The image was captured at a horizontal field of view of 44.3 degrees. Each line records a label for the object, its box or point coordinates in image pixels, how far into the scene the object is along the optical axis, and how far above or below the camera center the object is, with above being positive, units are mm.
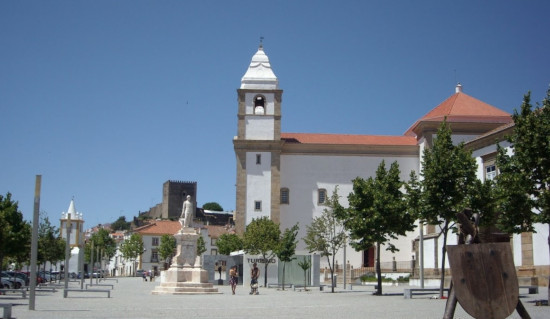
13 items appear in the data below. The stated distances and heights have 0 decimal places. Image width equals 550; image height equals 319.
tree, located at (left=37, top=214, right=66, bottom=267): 54769 +128
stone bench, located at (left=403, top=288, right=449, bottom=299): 25391 -1607
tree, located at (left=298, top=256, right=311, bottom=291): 40669 -965
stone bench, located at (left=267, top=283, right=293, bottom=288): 46028 -2648
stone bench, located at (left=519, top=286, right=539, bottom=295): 26348 -1519
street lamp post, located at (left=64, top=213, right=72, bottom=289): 25788 -266
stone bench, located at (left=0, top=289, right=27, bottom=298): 31362 -2195
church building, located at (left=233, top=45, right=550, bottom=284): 61250 +8268
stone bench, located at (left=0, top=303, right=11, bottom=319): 15070 -1489
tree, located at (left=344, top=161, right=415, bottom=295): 29734 +1672
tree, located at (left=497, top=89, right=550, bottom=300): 19844 +2400
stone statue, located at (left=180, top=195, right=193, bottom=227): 34906 +1713
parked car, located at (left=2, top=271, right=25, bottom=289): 40125 -2251
